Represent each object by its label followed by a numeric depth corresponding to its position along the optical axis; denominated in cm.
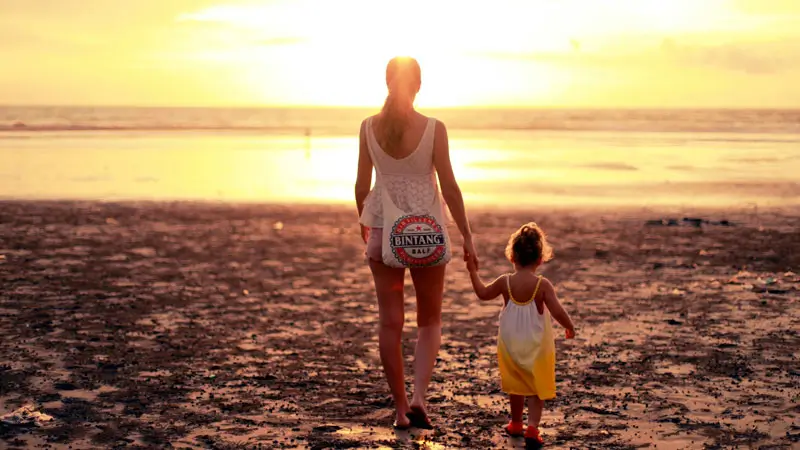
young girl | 507
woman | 503
